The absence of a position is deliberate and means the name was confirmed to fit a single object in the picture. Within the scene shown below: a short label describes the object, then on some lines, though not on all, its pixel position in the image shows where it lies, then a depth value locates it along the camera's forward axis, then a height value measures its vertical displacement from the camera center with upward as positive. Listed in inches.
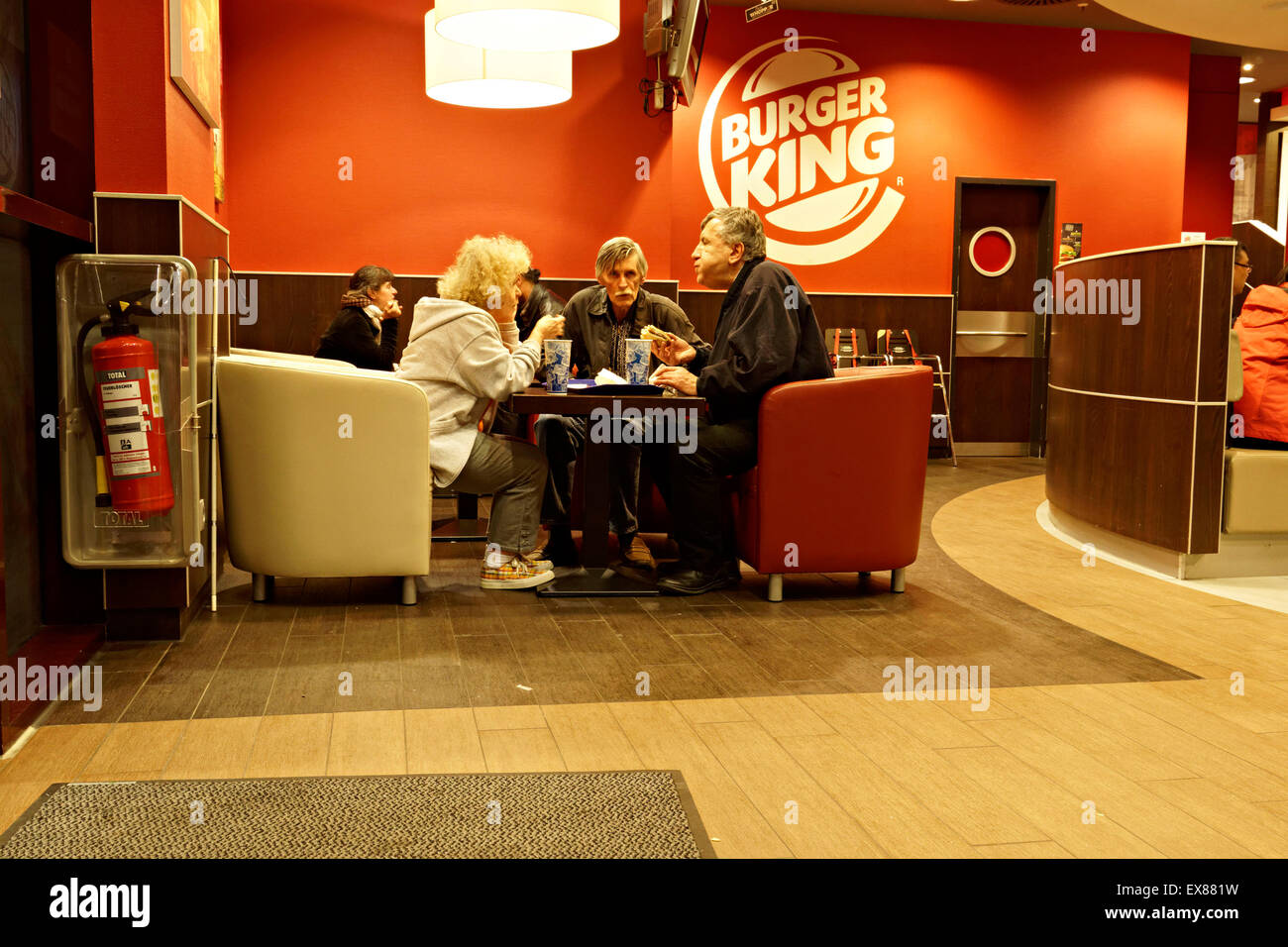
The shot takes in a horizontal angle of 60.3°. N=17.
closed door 383.2 +14.4
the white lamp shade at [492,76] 232.1 +59.7
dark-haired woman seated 225.0 +5.9
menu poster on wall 384.5 +42.1
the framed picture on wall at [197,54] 144.1 +43.5
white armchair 150.6 -15.9
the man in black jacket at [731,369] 160.2 -1.5
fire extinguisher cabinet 130.7 -7.0
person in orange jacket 190.2 -1.6
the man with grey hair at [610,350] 196.4 +1.4
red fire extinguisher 130.0 -7.8
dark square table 155.0 -22.1
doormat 80.5 -35.8
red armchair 159.6 -16.3
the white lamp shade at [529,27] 178.9 +55.1
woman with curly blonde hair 159.2 -3.6
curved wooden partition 178.9 -5.3
